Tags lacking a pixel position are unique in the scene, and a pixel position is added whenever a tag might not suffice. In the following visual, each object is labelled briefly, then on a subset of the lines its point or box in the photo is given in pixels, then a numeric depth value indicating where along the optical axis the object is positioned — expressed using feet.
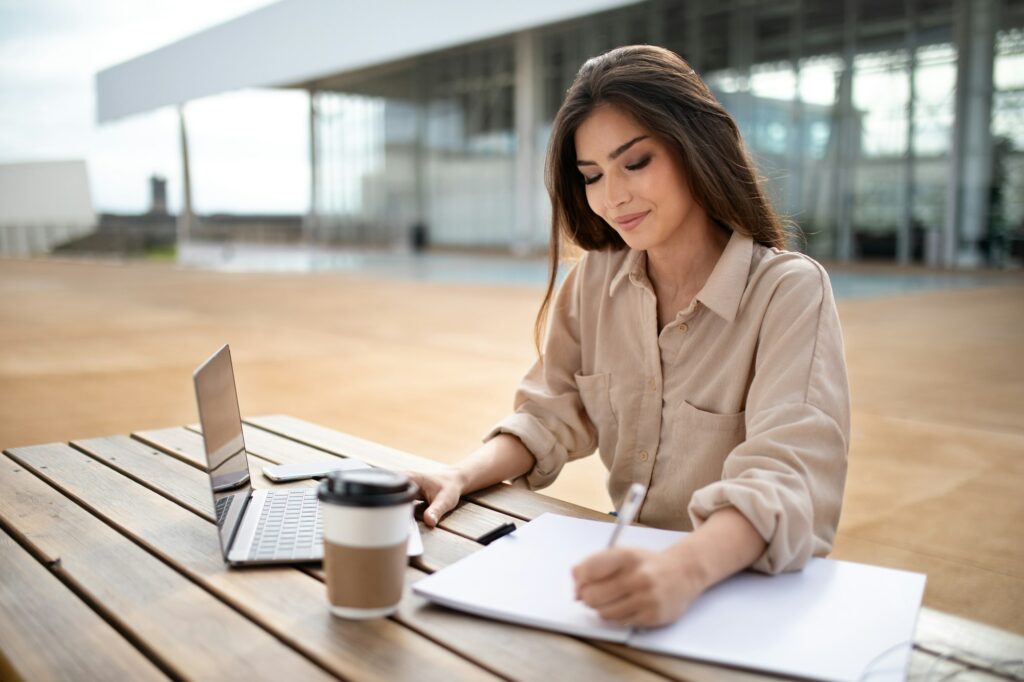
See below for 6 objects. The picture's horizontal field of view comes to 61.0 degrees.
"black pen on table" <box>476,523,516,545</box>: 4.14
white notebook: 2.98
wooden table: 2.94
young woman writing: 3.88
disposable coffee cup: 3.07
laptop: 3.81
